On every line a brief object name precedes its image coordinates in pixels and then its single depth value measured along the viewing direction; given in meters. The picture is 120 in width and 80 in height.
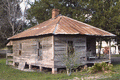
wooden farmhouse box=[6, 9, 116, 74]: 12.61
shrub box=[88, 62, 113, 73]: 11.50
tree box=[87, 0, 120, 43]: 21.92
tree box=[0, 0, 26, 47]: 29.27
